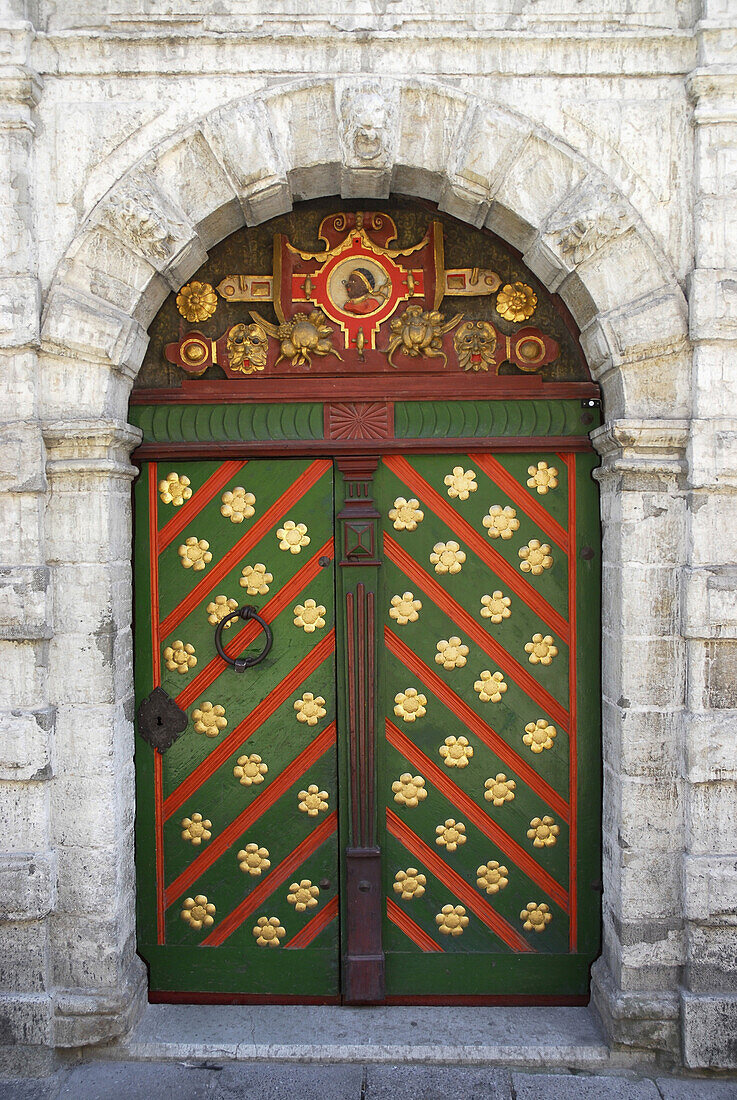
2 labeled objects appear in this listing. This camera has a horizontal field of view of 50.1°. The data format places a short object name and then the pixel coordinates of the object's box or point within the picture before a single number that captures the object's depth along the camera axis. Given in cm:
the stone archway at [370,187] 271
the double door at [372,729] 309
